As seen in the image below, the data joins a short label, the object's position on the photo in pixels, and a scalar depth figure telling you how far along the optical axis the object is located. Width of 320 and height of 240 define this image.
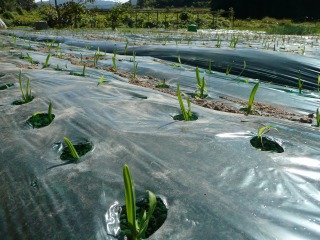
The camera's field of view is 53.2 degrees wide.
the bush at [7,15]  21.41
